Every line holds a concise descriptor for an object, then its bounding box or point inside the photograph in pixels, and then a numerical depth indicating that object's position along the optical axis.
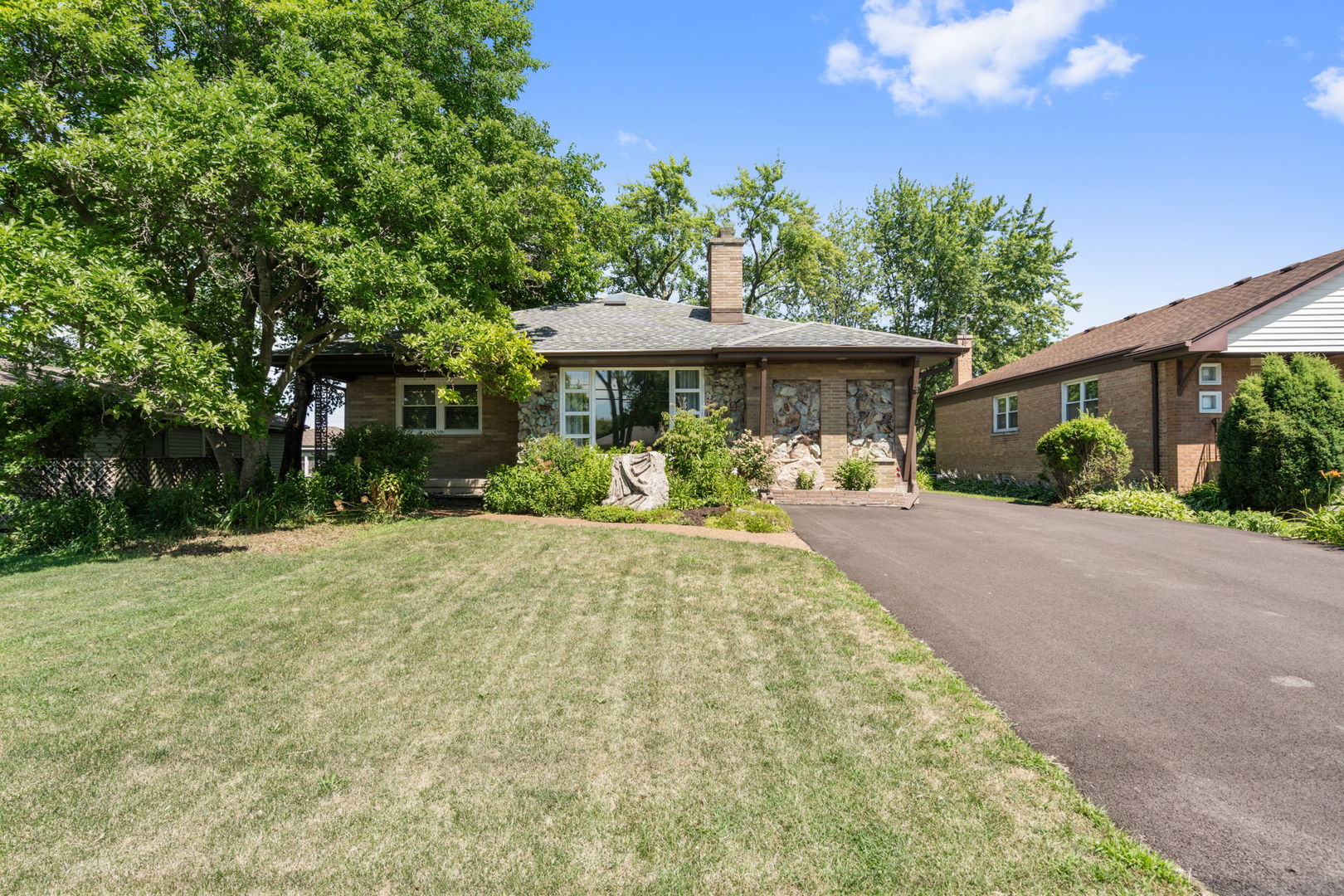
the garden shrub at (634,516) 9.82
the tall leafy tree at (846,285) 34.97
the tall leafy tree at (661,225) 27.41
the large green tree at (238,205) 7.36
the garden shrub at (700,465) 10.89
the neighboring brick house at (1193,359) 13.31
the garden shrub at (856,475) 12.88
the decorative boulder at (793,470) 13.10
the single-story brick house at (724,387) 13.00
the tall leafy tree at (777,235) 29.00
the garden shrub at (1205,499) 11.92
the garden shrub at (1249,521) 9.81
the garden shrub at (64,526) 8.77
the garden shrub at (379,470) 10.89
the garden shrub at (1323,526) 8.55
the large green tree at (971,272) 30.86
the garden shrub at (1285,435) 10.54
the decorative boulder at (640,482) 10.62
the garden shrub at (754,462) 12.14
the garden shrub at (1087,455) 13.00
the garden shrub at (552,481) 10.79
